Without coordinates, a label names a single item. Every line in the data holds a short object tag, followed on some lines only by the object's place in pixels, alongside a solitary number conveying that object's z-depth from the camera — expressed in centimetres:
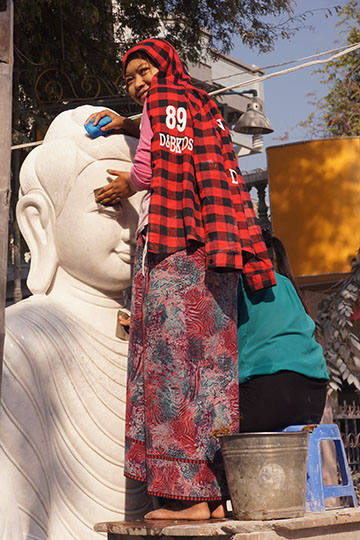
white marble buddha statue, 286
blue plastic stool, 285
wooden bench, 235
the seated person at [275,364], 296
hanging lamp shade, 952
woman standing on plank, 274
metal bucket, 246
